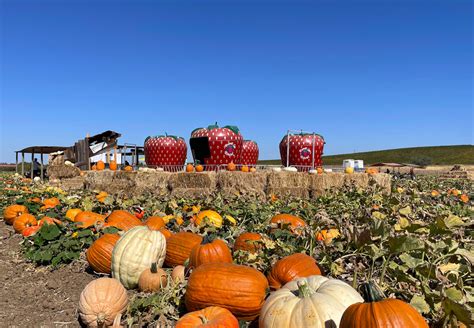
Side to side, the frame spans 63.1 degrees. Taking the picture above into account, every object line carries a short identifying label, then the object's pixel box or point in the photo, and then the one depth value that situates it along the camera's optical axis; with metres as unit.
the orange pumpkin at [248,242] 3.80
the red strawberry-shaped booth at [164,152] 21.81
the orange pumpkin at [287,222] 4.37
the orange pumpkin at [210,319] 2.54
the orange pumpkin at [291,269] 2.99
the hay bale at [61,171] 17.86
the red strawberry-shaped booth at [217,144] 19.19
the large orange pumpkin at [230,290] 2.81
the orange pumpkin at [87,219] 5.54
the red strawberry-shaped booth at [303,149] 21.64
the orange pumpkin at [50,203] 7.82
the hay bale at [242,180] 12.62
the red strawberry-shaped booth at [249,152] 26.20
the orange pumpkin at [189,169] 15.57
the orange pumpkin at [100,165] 16.47
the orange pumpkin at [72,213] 6.52
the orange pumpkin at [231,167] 16.36
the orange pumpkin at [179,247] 4.11
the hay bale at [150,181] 13.34
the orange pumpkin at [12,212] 7.61
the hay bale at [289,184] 12.35
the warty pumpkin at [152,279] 3.59
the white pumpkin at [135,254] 3.85
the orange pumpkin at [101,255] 4.24
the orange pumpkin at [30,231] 5.75
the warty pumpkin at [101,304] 3.08
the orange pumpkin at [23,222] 6.65
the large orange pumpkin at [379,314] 2.06
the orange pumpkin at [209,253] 3.51
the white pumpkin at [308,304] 2.24
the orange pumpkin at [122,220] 5.54
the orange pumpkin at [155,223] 5.21
